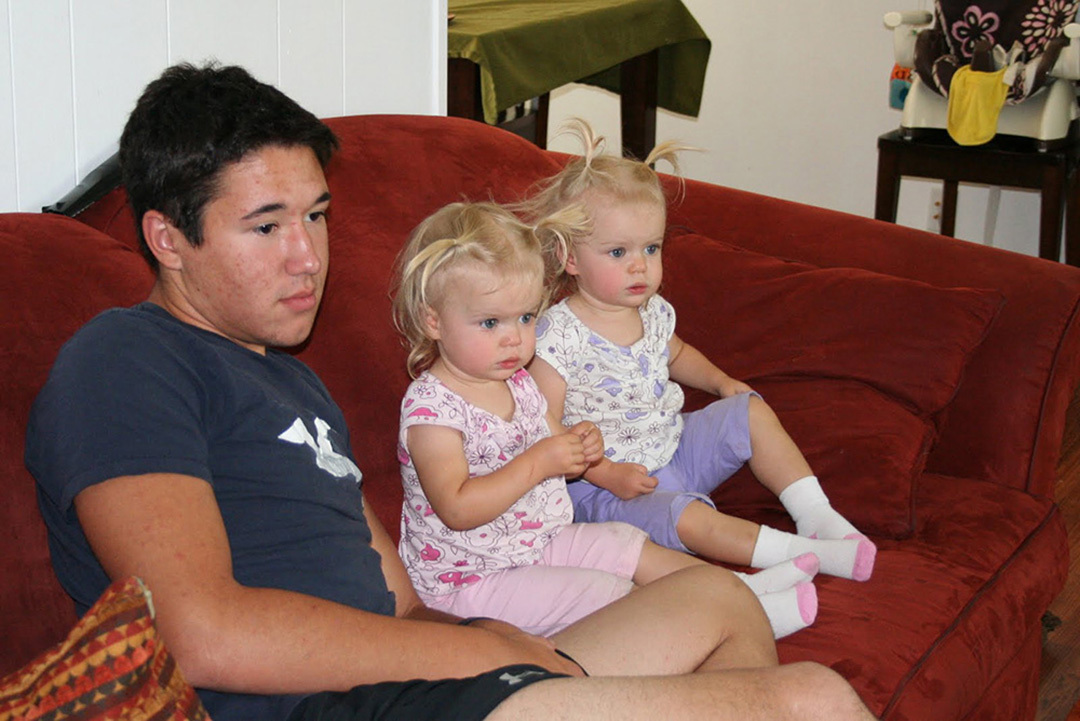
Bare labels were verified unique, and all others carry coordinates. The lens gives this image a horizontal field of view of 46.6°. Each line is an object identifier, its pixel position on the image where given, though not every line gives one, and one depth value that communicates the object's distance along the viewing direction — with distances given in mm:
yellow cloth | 3826
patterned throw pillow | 927
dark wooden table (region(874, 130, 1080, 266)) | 3840
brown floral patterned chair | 3799
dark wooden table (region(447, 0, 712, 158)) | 3264
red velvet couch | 1706
